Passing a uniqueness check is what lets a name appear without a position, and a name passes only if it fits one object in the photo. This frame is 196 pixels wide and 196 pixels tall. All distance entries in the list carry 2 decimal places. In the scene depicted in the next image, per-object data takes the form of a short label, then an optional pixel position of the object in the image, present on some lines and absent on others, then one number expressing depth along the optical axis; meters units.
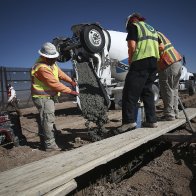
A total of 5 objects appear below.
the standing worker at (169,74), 3.74
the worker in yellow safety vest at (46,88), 3.37
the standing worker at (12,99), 9.93
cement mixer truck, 6.29
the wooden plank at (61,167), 1.63
